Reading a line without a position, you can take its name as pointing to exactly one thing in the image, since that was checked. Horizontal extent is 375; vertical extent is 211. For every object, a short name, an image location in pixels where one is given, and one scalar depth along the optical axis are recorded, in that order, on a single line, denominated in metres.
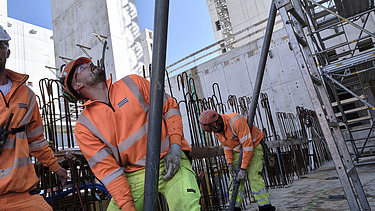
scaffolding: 2.86
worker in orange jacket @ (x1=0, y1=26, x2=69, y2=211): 1.95
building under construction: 3.17
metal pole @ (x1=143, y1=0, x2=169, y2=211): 1.03
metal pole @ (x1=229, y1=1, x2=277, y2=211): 3.14
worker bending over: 4.18
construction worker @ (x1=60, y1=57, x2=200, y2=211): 1.81
